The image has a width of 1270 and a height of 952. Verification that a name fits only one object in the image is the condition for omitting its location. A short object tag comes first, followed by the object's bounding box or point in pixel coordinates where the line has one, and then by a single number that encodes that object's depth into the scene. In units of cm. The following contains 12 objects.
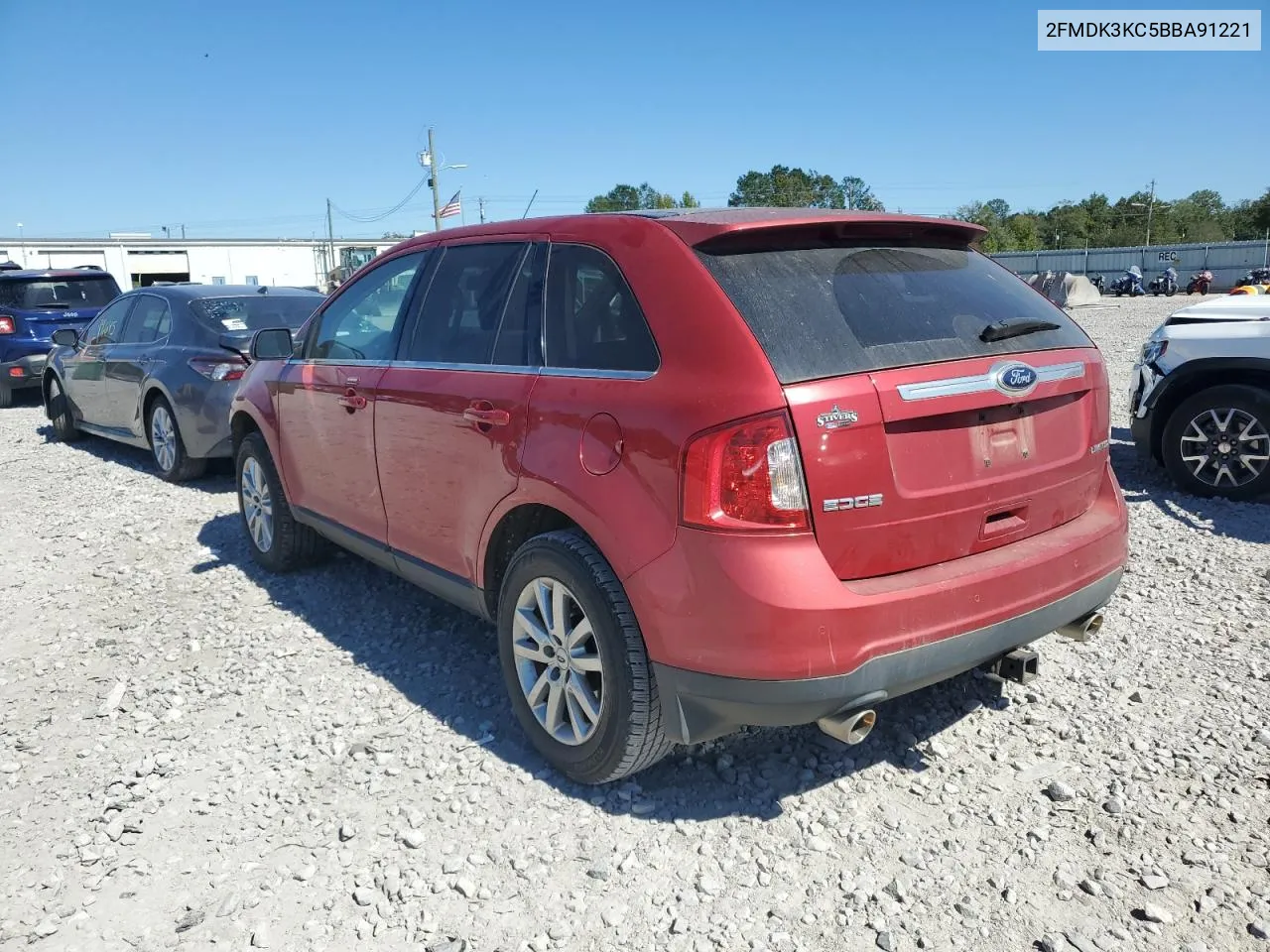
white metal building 6119
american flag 2375
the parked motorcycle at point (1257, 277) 3488
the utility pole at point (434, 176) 4122
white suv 606
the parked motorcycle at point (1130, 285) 4234
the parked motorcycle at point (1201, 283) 3953
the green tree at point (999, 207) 12442
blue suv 1357
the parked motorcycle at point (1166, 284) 4197
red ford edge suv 250
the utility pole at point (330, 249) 6862
